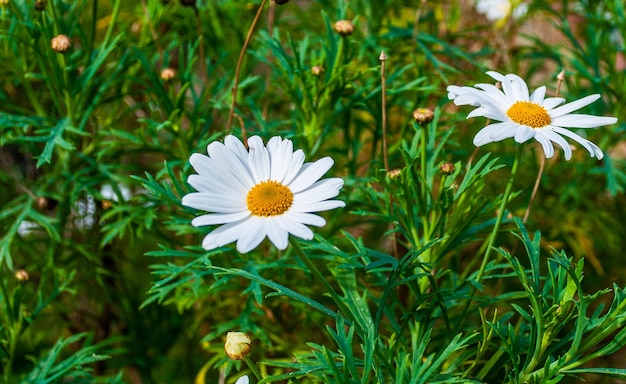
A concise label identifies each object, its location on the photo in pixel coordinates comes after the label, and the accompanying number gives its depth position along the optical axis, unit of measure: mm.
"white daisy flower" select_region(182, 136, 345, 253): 588
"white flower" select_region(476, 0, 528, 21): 1235
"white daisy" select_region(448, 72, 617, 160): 616
